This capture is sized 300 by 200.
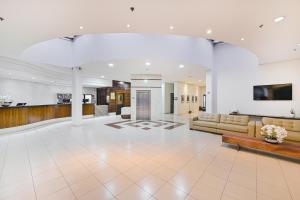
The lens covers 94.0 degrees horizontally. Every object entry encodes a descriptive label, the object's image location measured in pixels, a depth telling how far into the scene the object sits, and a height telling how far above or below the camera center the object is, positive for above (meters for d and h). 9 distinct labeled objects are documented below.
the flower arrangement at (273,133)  3.53 -0.86
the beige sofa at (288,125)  4.17 -0.85
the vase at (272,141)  3.60 -1.06
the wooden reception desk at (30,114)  5.90 -0.71
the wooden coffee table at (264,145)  3.29 -1.18
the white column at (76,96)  7.76 +0.22
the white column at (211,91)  8.48 +0.56
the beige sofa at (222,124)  5.15 -0.99
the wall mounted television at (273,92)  6.29 +0.39
